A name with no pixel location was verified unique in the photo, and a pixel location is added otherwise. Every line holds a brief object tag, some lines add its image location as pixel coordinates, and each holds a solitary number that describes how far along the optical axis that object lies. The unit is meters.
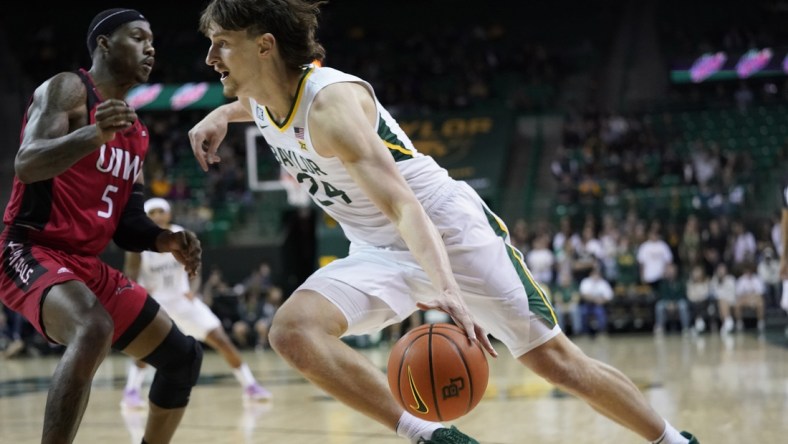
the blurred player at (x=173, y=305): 8.51
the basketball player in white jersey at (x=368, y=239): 3.54
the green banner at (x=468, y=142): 21.38
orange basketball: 3.64
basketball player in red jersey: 3.77
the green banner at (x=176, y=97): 23.61
